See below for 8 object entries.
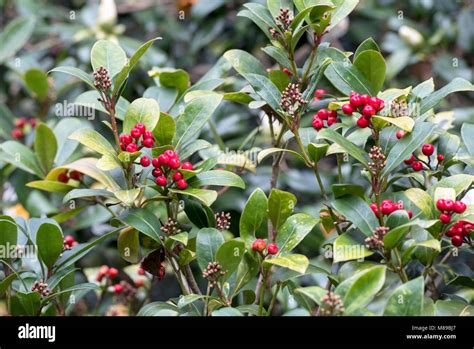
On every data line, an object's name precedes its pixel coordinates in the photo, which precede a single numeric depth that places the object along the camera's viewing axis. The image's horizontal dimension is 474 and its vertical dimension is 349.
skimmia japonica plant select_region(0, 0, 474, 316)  1.47
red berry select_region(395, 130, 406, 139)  1.52
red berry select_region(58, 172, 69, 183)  1.71
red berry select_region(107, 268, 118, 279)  1.72
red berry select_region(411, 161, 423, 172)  1.57
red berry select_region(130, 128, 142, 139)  1.51
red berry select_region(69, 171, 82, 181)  1.72
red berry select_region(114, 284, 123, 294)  1.72
